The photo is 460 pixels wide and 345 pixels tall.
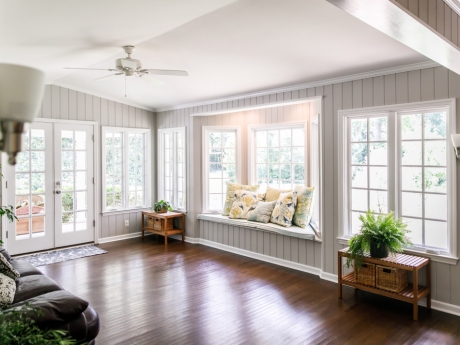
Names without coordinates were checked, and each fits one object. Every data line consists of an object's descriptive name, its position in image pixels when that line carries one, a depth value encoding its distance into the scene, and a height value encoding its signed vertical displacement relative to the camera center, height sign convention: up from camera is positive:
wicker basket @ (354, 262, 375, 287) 3.56 -1.06
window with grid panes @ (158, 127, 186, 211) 6.54 +0.13
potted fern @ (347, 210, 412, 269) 3.45 -0.66
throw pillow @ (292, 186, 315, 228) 4.91 -0.49
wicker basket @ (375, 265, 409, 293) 3.38 -1.05
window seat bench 4.55 -0.77
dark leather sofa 1.95 -0.82
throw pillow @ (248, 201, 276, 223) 5.23 -0.60
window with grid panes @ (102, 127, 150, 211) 6.40 +0.12
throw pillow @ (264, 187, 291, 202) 5.43 -0.33
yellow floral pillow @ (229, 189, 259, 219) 5.57 -0.49
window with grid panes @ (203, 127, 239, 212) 6.16 +0.18
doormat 5.08 -1.24
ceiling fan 3.66 +1.14
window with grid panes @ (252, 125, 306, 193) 5.39 +0.26
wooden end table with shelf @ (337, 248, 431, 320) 3.22 -1.10
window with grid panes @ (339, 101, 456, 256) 3.46 +0.01
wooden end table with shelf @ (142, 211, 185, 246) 6.16 -0.90
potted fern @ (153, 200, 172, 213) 6.45 -0.61
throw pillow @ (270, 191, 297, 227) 4.97 -0.53
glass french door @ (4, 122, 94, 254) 5.35 -0.23
